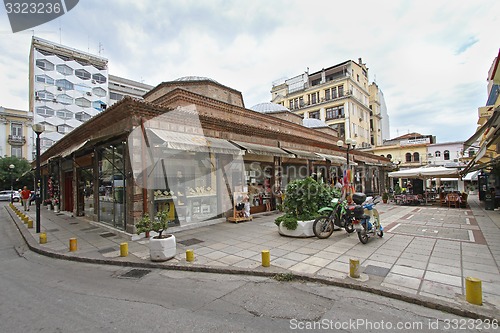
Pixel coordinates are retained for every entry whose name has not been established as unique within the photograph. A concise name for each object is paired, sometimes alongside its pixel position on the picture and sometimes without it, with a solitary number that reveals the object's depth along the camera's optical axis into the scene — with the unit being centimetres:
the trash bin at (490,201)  1261
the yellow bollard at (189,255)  534
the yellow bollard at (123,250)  592
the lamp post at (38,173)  873
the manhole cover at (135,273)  484
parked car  2720
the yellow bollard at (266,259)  490
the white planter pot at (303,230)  719
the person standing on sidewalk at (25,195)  1634
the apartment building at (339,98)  4003
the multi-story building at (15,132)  3716
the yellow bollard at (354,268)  418
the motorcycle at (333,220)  699
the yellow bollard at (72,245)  646
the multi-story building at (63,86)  4319
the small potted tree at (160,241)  546
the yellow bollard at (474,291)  324
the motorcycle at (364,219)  638
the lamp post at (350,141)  1253
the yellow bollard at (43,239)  736
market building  790
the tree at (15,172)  3159
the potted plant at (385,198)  1668
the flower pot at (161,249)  546
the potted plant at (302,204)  726
